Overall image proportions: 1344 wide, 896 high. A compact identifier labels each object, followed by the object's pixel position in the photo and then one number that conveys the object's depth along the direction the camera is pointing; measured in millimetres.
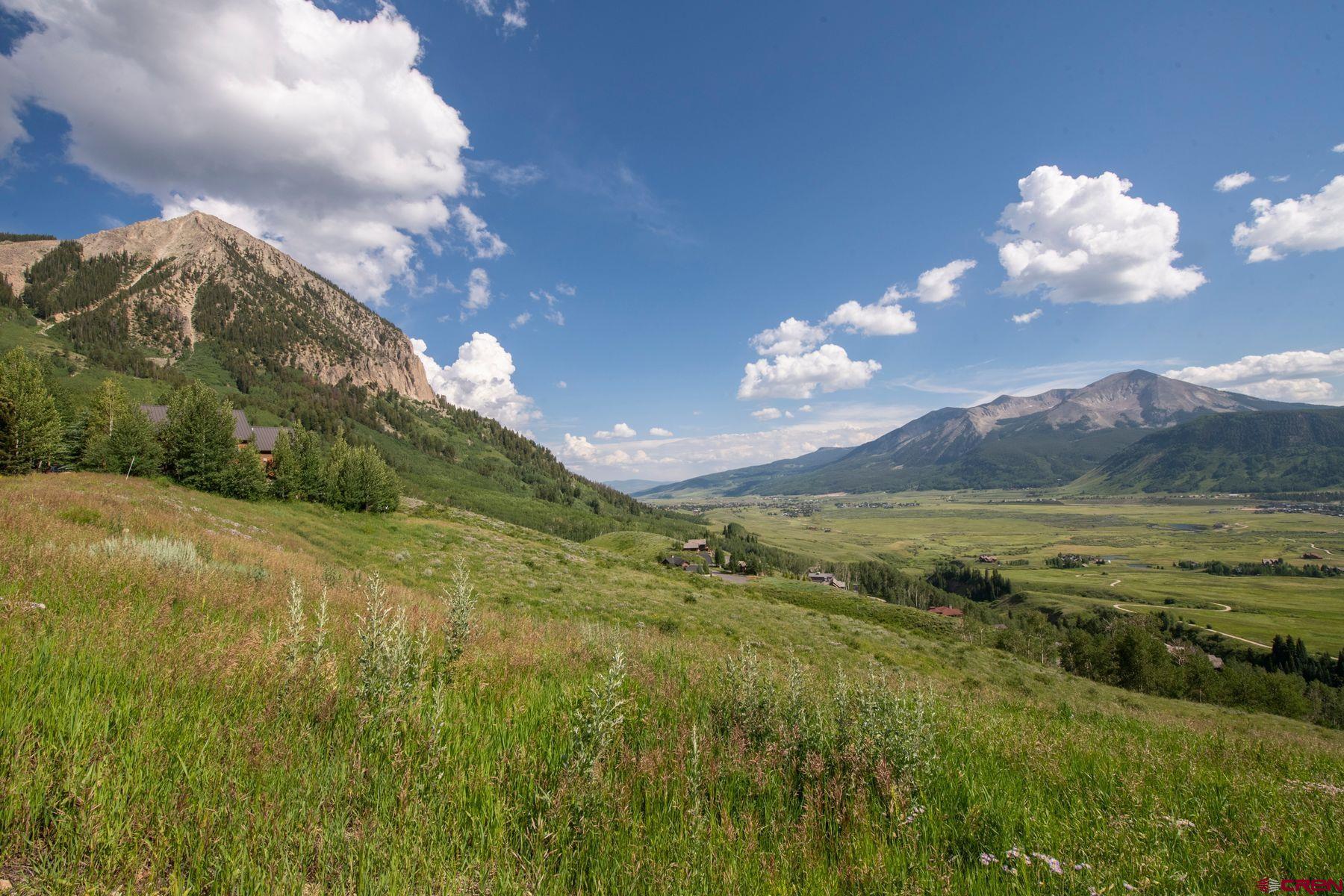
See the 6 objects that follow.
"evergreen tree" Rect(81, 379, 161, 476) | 38531
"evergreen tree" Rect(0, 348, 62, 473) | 33750
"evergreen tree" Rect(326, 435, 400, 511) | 45656
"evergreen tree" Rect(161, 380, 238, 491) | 39188
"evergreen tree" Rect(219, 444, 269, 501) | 39406
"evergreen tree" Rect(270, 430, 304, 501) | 43344
